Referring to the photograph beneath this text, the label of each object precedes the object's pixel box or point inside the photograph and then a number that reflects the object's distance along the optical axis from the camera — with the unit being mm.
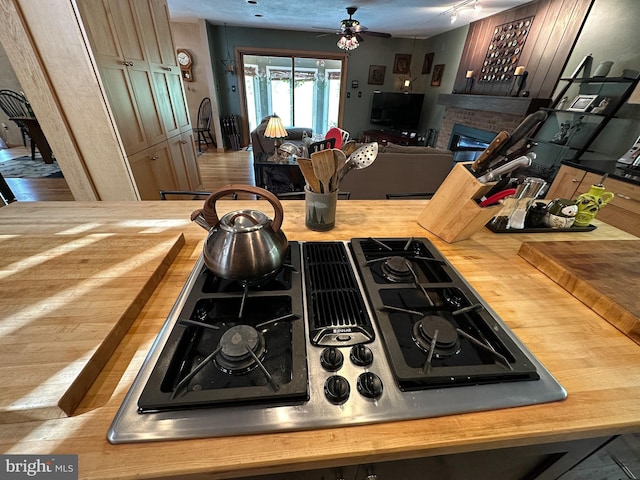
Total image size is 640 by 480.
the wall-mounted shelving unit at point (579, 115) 2344
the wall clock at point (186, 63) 5305
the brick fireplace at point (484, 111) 3107
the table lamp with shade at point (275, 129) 3219
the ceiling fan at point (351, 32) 3606
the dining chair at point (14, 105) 4387
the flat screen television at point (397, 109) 5660
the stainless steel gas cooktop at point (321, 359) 426
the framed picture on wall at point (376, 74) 5938
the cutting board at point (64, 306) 414
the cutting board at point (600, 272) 629
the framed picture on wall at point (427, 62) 5437
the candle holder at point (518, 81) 3227
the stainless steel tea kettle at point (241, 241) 604
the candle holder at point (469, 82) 4107
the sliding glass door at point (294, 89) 6246
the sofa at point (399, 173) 2553
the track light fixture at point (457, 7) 3191
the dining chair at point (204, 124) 5703
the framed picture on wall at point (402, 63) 5852
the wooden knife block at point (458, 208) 848
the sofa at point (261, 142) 3894
